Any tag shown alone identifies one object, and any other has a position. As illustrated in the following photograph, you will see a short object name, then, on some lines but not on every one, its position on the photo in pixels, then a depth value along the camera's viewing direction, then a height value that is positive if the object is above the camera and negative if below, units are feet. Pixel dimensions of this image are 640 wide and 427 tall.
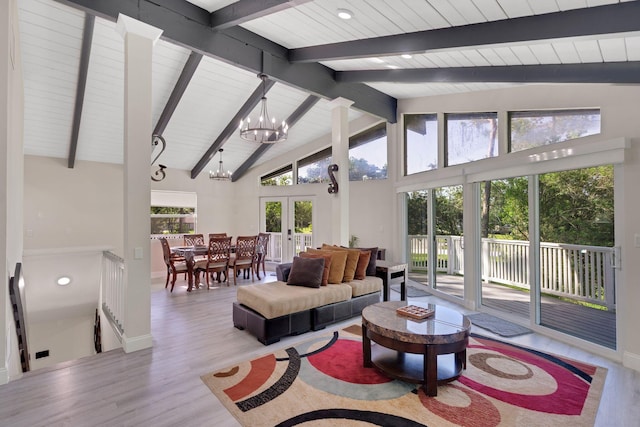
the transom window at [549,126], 11.34 +3.40
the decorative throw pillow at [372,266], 16.38 -2.65
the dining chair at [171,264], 20.01 -3.09
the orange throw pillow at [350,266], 14.98 -2.40
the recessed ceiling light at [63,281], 16.62 -3.33
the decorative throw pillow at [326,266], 14.08 -2.25
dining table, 19.80 -2.47
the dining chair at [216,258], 20.21 -2.72
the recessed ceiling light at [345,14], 10.63 +6.76
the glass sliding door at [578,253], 11.06 -1.49
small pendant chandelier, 24.76 +3.12
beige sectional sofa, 11.71 -3.67
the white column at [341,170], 18.85 +2.66
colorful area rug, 7.33 -4.64
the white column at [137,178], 10.97 +1.31
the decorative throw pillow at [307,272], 13.65 -2.48
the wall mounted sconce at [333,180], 18.88 +2.04
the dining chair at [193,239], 24.89 -1.87
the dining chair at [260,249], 23.68 -2.52
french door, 27.68 -0.81
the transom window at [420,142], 19.40 +4.56
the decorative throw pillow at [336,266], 14.46 -2.32
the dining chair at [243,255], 21.81 -2.72
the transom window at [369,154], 23.32 +4.55
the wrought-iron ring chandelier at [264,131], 14.09 +3.80
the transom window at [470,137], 15.49 +3.99
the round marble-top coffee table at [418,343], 8.24 -3.42
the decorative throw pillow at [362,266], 15.46 -2.47
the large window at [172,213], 26.50 +0.23
